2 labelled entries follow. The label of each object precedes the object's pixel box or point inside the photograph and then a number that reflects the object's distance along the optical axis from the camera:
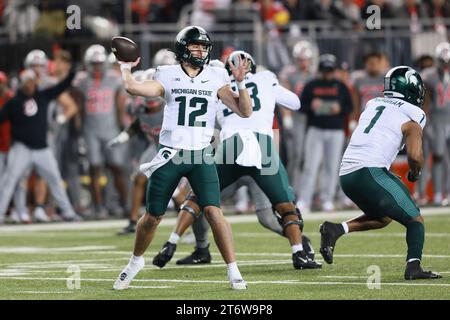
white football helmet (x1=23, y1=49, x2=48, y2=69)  19.95
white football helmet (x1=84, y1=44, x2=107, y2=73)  20.17
